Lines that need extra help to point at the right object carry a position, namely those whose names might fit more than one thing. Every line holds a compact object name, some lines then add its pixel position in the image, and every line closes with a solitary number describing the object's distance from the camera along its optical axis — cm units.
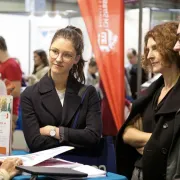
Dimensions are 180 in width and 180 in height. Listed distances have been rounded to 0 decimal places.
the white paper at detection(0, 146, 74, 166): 210
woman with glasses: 253
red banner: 395
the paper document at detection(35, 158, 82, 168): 214
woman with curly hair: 215
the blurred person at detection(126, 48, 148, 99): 704
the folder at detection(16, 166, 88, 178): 188
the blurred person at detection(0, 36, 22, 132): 480
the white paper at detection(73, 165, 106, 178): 204
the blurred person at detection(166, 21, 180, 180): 205
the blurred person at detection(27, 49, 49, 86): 728
